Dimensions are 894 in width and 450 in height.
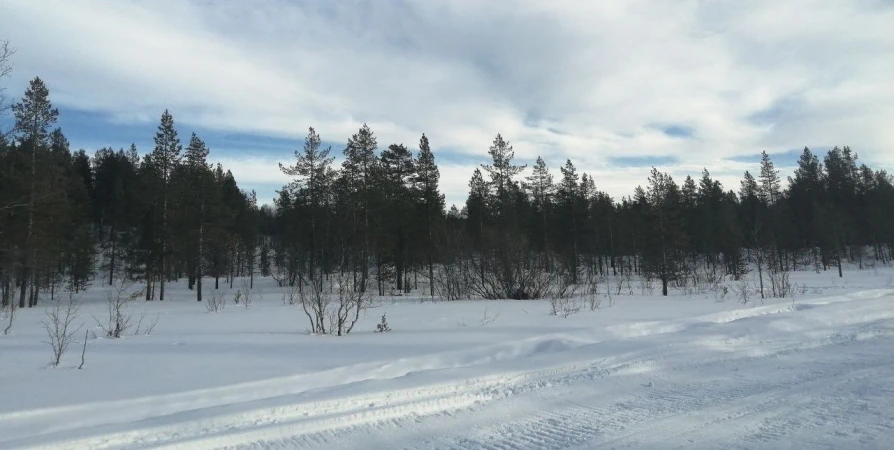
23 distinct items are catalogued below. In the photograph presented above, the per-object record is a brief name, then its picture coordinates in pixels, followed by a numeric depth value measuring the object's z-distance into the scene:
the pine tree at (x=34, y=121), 25.67
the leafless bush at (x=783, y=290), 17.81
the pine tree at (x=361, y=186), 32.47
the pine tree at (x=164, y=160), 31.00
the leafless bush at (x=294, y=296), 22.51
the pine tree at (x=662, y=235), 27.39
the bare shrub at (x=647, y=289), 26.14
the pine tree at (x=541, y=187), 43.03
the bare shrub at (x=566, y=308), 13.36
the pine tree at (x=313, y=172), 34.28
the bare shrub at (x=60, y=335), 6.85
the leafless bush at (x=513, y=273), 20.06
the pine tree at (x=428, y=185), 35.00
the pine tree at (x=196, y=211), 31.64
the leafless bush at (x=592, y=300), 14.97
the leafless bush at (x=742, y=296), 15.95
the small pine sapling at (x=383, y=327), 10.42
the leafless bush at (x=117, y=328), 9.71
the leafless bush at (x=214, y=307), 16.85
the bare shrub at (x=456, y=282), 22.09
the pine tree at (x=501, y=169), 37.22
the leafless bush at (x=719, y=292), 17.58
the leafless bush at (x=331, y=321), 10.15
